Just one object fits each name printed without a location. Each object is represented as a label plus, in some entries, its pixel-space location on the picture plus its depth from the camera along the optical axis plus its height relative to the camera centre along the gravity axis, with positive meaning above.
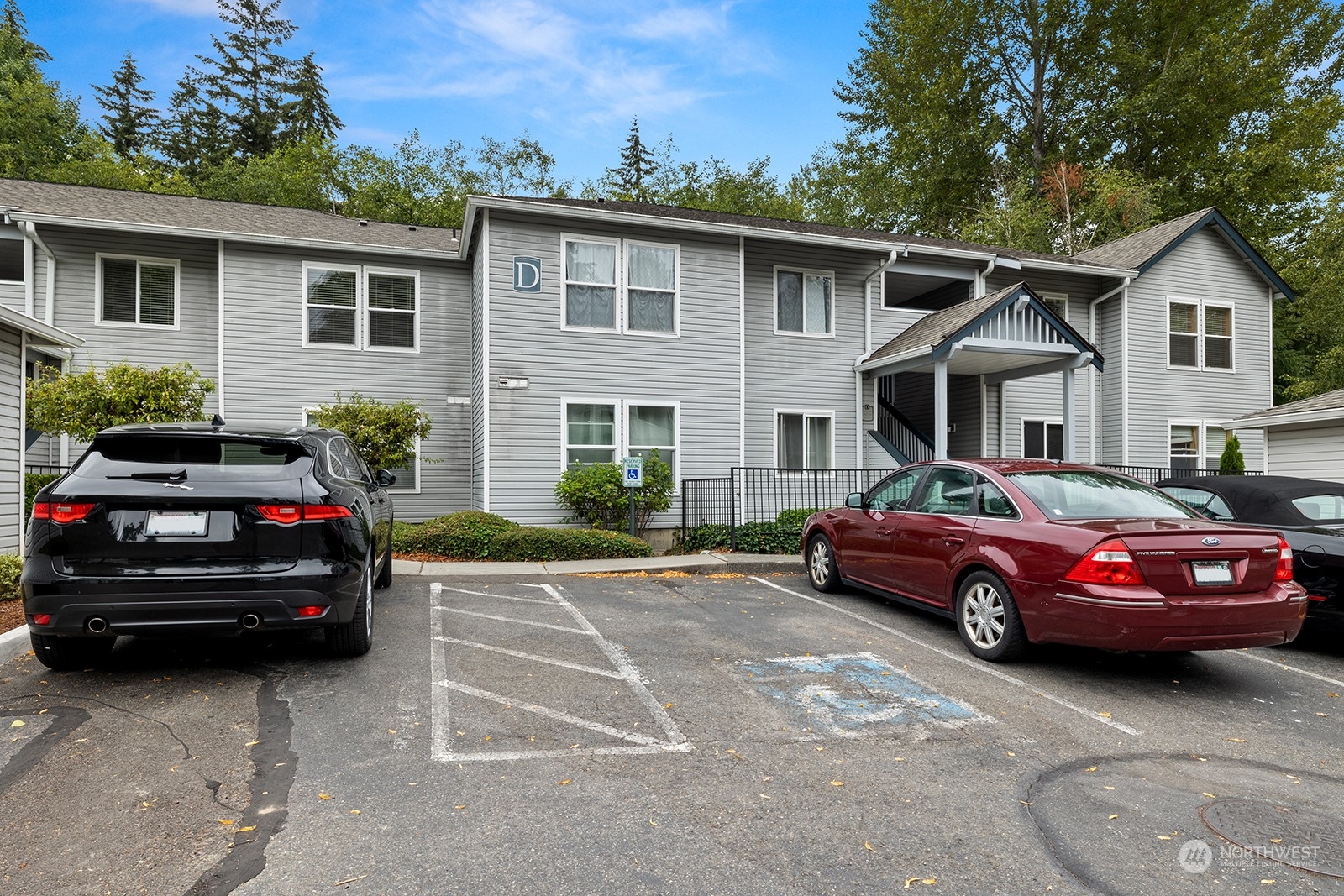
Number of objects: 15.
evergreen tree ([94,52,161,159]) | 39.19 +18.01
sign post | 12.27 -0.48
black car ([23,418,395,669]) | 4.46 -0.58
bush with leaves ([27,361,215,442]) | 10.77 +0.69
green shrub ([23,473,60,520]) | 11.40 -0.57
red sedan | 4.90 -0.84
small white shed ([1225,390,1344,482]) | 12.21 +0.17
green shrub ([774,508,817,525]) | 12.43 -1.17
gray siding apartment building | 13.48 +2.35
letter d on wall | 13.50 +3.10
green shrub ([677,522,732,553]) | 12.61 -1.55
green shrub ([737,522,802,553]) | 12.11 -1.50
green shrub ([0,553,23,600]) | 7.05 -1.22
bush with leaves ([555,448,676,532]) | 13.06 -0.83
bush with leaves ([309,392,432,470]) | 12.70 +0.35
